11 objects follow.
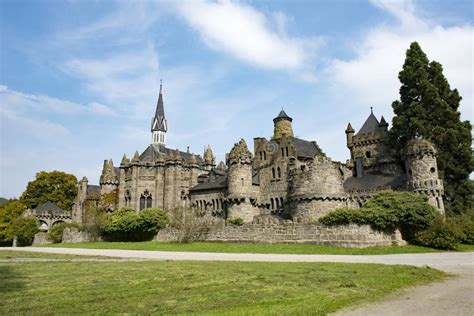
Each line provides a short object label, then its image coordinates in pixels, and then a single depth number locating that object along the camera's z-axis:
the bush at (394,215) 30.64
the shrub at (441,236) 27.95
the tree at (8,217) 56.09
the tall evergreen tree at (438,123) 42.00
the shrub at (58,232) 52.51
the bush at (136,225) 43.00
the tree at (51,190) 74.81
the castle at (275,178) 38.38
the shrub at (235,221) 39.16
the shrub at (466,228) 29.86
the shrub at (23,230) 56.41
